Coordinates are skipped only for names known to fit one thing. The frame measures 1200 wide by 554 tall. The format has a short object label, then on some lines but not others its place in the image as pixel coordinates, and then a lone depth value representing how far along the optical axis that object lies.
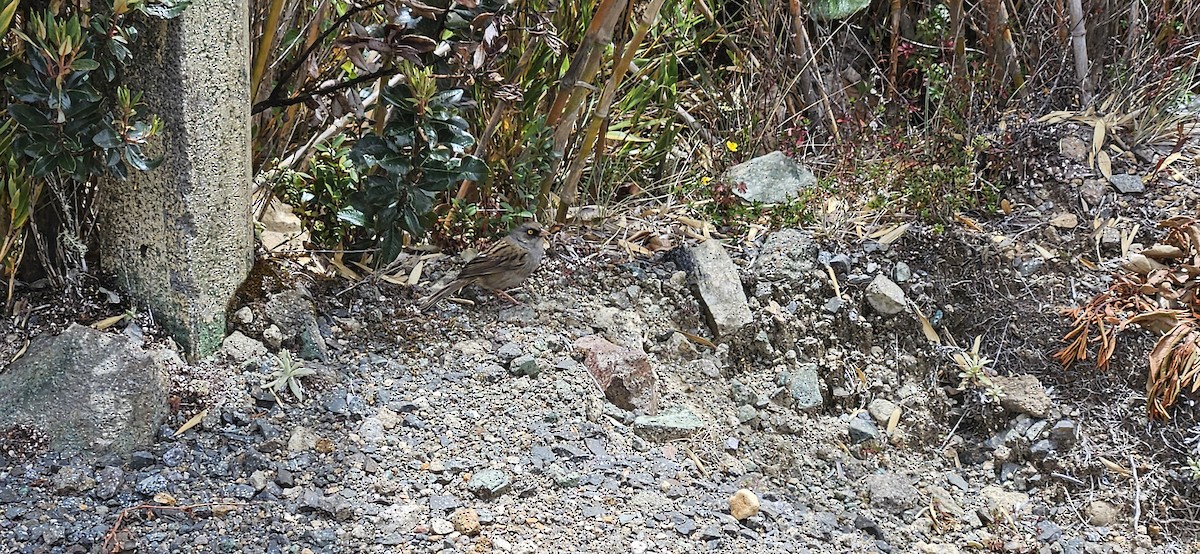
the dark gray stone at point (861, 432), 3.44
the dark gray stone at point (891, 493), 3.12
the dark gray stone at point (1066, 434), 3.33
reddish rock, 3.13
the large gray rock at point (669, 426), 3.01
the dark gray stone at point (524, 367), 3.02
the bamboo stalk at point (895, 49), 4.83
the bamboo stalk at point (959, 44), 4.46
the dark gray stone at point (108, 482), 2.32
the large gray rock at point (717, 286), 3.57
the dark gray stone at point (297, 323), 2.91
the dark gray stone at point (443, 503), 2.45
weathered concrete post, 2.58
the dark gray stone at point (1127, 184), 3.98
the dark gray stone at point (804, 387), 3.51
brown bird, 3.23
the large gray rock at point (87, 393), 2.45
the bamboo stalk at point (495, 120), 3.39
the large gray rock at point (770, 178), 4.16
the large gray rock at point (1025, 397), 3.41
